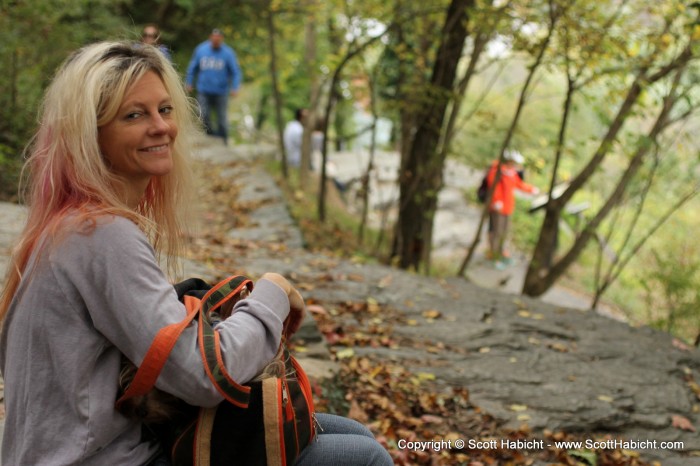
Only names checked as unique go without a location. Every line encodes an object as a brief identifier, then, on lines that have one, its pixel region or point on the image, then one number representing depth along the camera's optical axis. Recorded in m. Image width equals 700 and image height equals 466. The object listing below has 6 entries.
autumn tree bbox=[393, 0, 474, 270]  8.70
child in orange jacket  11.97
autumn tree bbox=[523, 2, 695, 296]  7.14
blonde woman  1.73
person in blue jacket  14.46
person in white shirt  17.19
